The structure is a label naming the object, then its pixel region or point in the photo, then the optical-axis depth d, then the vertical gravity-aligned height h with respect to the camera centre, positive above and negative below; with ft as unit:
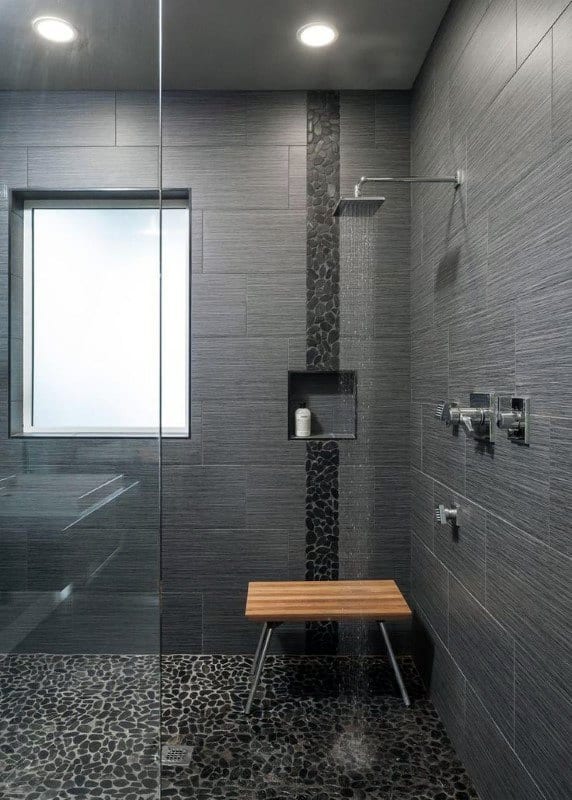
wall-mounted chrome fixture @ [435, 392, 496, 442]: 5.63 -0.24
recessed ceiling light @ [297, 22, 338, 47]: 7.24 +4.72
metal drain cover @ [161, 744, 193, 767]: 6.40 -4.22
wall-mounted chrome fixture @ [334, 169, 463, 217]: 6.64 +2.54
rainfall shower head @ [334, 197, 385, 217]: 7.20 +2.56
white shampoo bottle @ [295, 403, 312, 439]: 8.89 -0.48
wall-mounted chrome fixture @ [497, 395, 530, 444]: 4.79 -0.23
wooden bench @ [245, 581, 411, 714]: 7.30 -2.88
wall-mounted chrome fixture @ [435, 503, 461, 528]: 6.67 -1.46
